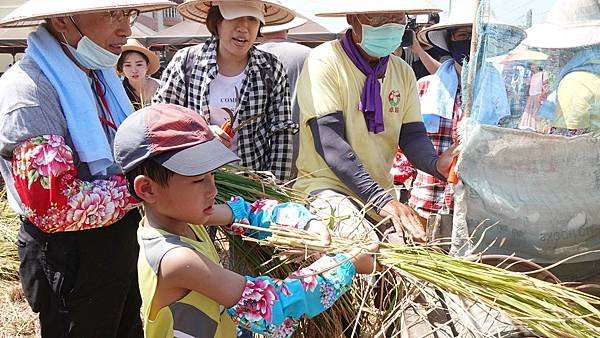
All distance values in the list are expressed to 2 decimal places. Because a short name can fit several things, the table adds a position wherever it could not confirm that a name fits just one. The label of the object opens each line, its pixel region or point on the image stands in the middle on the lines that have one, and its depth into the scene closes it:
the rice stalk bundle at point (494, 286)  1.31
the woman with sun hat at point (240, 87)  2.70
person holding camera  4.40
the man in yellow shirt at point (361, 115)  2.33
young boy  1.45
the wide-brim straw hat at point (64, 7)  1.95
